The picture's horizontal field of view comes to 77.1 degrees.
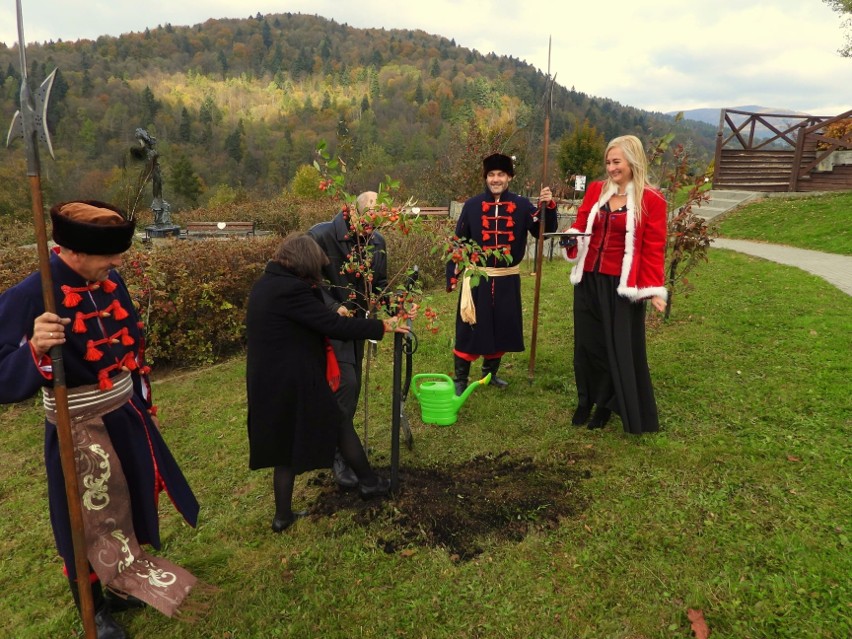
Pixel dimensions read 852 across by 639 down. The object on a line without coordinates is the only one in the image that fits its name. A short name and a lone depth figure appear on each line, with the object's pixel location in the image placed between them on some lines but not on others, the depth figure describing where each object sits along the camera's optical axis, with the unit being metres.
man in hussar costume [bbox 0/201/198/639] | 2.10
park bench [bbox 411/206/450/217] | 16.17
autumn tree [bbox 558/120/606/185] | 33.12
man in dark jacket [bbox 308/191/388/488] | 3.44
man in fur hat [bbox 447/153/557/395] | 4.86
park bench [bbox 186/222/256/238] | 14.26
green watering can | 4.48
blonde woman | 3.83
